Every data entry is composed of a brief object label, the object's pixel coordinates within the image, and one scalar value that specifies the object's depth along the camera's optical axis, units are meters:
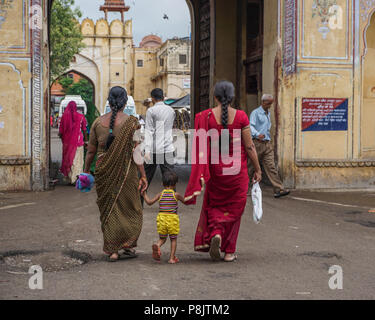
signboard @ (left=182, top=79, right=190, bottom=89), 49.06
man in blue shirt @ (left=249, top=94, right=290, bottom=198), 9.09
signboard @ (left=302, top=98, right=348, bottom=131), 10.12
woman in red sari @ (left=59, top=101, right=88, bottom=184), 10.89
